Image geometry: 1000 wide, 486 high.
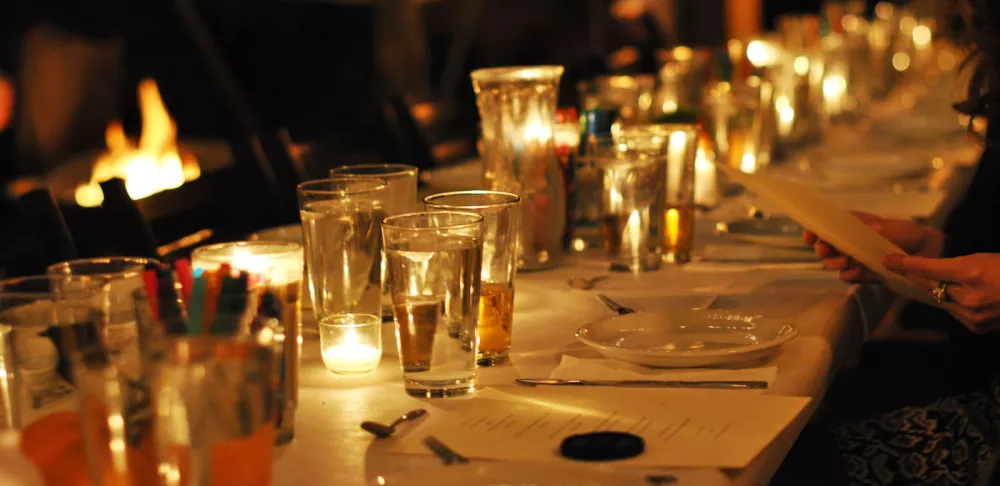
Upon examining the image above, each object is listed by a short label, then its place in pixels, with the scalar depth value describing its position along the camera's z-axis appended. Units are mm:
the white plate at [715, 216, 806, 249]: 1809
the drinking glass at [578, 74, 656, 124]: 2395
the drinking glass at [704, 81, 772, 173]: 2643
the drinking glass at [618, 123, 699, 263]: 1668
